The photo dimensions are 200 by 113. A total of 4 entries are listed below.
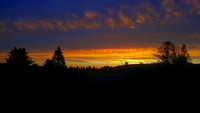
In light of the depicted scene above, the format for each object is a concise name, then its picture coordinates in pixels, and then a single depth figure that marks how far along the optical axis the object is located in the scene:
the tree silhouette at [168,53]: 32.47
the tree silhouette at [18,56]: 31.06
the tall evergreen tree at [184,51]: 36.59
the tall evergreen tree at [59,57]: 37.81
